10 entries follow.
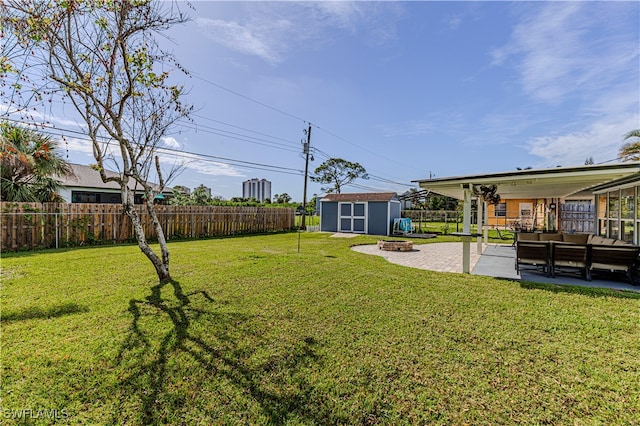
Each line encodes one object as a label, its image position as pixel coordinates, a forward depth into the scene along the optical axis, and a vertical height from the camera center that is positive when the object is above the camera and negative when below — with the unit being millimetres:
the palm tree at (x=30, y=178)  9984 +1250
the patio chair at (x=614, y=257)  5766 -836
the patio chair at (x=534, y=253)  6719 -892
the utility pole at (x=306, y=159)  20791 +4288
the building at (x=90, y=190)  17781 +1423
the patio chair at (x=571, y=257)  6324 -913
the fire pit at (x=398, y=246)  11070 -1230
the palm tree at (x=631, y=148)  12266 +3229
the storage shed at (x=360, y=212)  18016 +187
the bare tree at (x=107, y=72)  3938 +2328
